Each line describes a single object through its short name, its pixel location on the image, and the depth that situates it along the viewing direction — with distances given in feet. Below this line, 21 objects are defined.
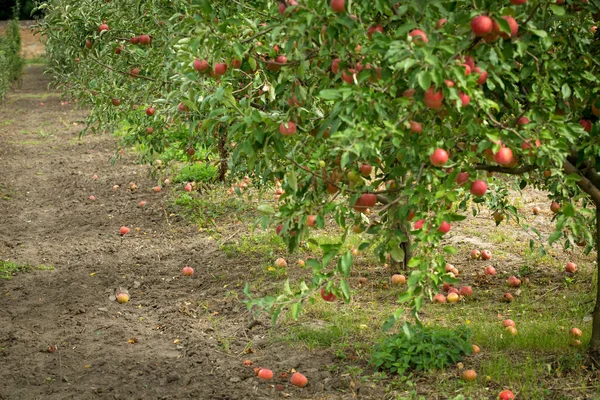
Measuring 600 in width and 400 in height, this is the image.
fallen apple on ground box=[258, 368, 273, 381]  25.70
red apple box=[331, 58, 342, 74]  18.54
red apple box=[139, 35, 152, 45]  33.81
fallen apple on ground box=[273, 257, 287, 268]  37.22
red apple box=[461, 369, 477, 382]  23.79
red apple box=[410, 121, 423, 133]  17.13
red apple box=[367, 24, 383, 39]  17.96
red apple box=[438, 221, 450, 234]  17.96
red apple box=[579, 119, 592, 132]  20.66
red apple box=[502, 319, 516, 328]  28.21
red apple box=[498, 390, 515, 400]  22.27
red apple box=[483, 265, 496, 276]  35.14
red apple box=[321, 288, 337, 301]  18.15
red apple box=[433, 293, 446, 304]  31.82
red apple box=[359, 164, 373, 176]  20.20
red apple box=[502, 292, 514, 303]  32.32
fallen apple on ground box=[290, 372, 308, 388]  24.97
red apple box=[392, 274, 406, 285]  32.50
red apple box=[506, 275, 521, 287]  34.17
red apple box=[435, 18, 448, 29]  16.69
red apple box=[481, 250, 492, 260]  37.50
